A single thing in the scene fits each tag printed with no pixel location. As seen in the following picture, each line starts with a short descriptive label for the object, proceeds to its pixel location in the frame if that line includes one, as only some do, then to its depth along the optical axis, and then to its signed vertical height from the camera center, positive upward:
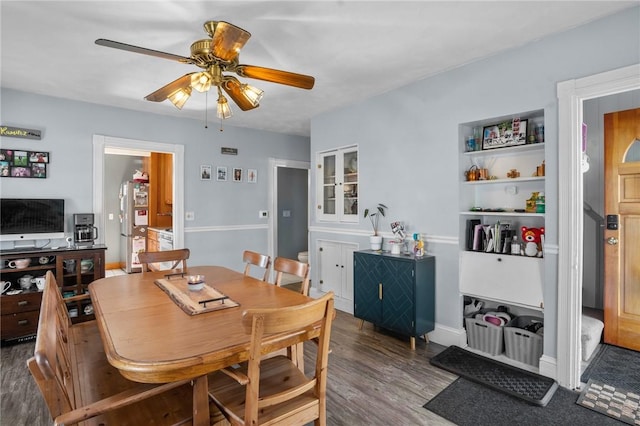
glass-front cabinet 4.26 +0.36
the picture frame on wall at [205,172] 4.86 +0.59
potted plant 3.70 -0.07
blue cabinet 3.12 -0.76
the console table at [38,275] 3.26 -0.69
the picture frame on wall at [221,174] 5.02 +0.58
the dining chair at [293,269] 2.26 -0.40
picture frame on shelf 2.86 +0.68
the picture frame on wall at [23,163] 3.51 +0.53
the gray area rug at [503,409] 2.11 -1.28
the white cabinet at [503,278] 2.69 -0.55
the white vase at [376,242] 3.69 -0.32
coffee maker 3.81 -0.18
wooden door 2.97 -0.17
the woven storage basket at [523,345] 2.70 -1.07
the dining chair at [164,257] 2.89 -0.38
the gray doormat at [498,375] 2.38 -1.25
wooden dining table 1.25 -0.52
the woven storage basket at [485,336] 2.91 -1.08
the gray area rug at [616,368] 2.53 -1.25
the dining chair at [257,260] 2.72 -0.39
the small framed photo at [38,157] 3.65 +0.61
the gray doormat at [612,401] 2.14 -1.27
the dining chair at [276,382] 1.29 -0.77
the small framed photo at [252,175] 5.34 +0.59
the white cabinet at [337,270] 4.26 -0.75
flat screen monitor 3.45 -0.05
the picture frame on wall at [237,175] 5.18 +0.59
